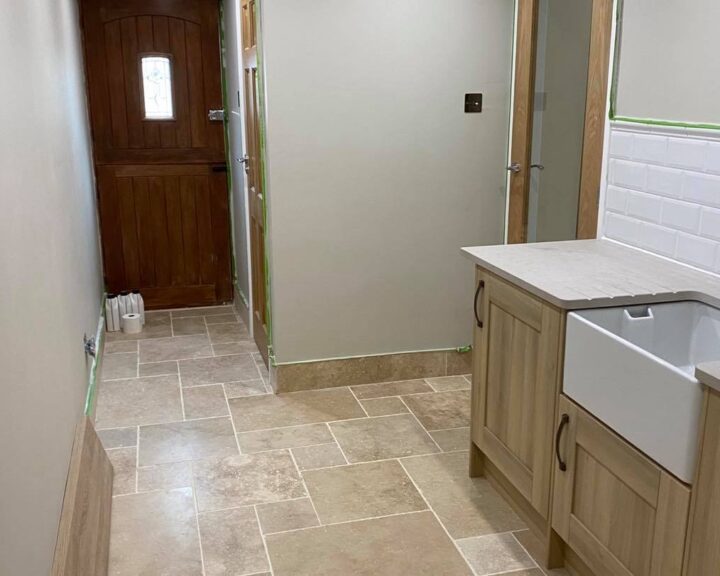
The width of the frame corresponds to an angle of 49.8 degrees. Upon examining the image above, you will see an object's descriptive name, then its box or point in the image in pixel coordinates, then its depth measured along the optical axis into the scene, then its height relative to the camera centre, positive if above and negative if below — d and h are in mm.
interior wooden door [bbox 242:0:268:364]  3861 -420
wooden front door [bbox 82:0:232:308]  4984 -333
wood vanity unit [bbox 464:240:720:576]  1787 -938
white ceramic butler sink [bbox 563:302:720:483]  1775 -708
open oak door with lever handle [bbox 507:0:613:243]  3637 -162
